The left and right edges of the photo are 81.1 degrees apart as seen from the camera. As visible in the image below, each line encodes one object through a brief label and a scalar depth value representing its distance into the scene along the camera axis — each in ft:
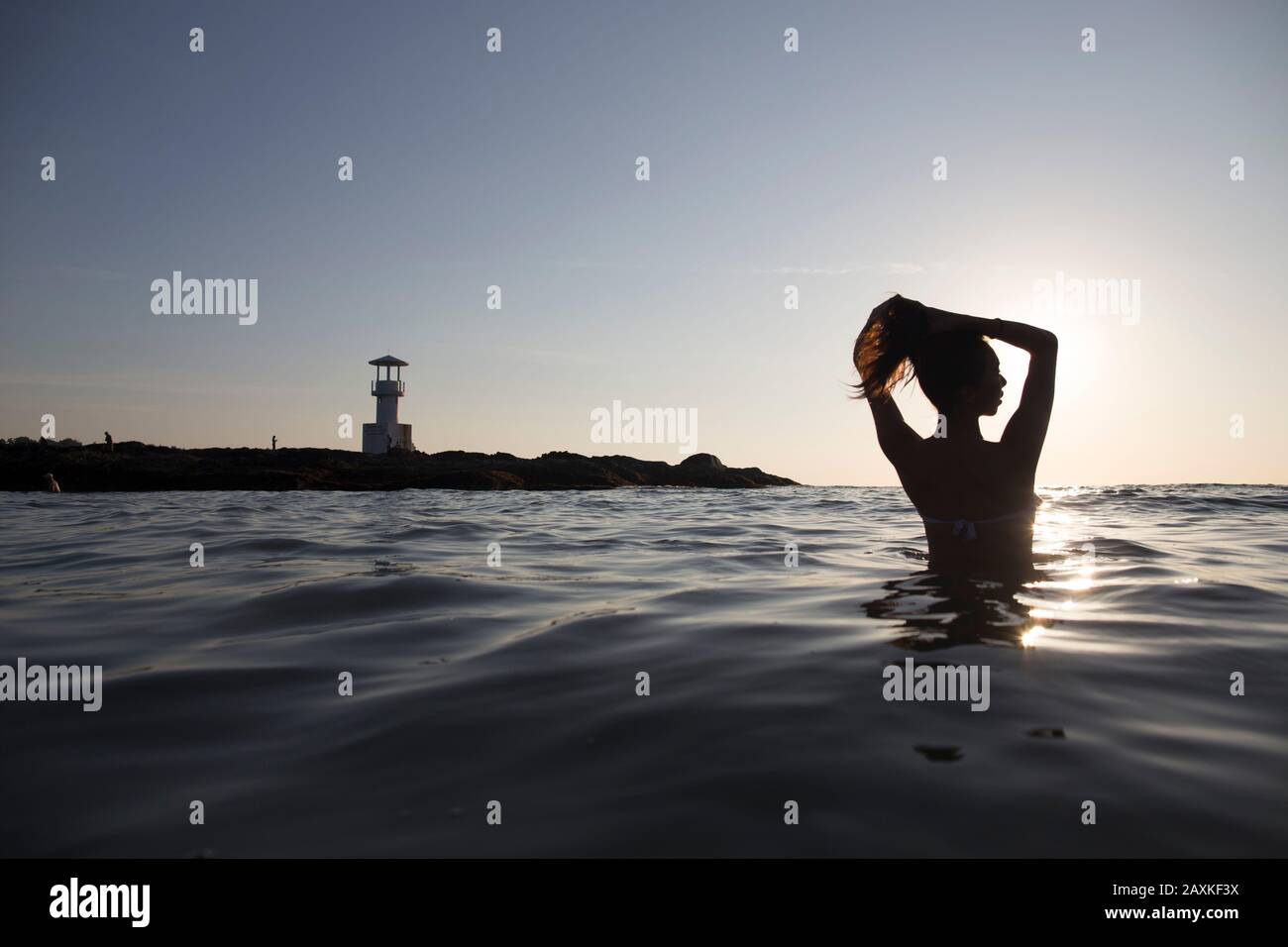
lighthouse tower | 151.43
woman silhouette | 15.08
